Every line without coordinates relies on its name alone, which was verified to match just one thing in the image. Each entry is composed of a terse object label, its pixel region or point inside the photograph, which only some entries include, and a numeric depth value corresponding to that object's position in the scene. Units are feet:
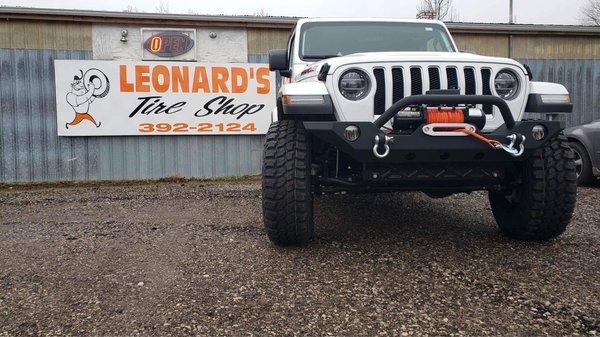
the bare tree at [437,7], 85.88
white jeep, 10.34
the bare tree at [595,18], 102.83
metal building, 28.25
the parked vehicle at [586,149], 23.31
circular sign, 29.48
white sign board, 28.76
